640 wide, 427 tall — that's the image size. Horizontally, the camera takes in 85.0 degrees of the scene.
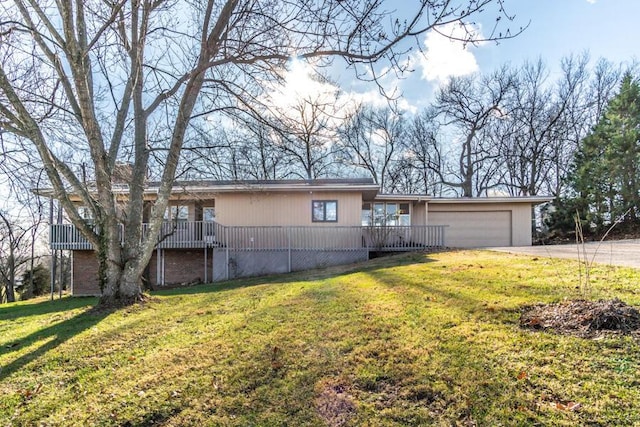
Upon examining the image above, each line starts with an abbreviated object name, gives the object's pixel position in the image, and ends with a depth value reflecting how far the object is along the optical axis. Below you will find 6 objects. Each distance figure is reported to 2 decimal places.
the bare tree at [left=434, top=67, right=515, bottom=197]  25.73
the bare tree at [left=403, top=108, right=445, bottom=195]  28.23
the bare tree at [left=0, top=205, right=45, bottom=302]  21.99
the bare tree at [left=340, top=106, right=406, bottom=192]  28.00
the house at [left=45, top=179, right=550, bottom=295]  13.77
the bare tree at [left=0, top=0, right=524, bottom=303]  5.61
